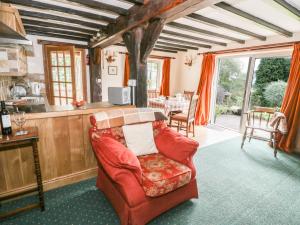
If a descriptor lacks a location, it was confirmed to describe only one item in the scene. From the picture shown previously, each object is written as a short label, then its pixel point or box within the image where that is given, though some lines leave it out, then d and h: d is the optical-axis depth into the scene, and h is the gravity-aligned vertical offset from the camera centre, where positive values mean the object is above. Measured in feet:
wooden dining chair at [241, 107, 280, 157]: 10.17 -2.69
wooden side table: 4.75 -1.95
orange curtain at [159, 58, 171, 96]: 19.12 +0.09
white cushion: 6.32 -2.19
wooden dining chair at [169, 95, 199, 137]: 12.30 -2.57
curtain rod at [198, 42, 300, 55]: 11.06 +2.48
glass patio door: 15.35 -0.87
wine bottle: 5.05 -1.34
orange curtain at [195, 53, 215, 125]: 15.75 -0.72
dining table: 13.04 -1.85
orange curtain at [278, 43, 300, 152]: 10.65 -1.25
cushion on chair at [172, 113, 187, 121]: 12.66 -2.67
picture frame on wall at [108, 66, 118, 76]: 16.12 +0.75
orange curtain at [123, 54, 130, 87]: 16.51 +0.72
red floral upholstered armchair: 4.66 -2.73
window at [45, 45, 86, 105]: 13.44 +0.18
